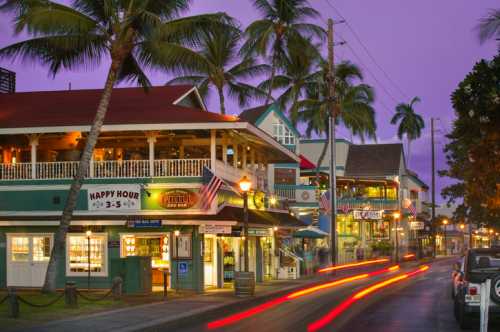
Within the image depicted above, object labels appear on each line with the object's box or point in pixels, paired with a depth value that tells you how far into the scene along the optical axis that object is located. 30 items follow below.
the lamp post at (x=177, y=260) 28.80
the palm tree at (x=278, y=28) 50.16
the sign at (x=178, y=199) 28.64
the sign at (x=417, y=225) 63.80
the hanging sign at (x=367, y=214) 62.34
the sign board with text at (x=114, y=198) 29.00
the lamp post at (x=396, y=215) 58.88
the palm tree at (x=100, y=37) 24.34
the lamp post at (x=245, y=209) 26.91
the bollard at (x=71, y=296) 21.34
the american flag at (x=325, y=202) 45.41
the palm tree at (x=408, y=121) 86.19
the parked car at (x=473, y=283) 15.66
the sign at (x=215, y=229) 27.59
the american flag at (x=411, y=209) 65.02
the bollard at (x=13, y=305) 18.83
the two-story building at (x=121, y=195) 28.53
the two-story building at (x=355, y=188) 49.87
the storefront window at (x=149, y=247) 29.56
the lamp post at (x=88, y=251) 27.69
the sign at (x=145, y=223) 28.00
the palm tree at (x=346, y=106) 59.81
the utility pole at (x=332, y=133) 41.22
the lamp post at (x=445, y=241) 79.56
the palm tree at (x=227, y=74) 48.84
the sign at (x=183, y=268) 28.98
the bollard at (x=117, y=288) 24.23
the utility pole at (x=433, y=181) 66.88
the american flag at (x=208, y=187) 27.97
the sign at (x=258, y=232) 32.62
